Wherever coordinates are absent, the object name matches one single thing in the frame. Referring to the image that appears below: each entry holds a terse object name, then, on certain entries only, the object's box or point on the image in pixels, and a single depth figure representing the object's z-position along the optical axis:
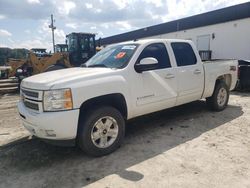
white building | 13.69
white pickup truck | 2.89
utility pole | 31.13
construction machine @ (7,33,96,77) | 10.76
